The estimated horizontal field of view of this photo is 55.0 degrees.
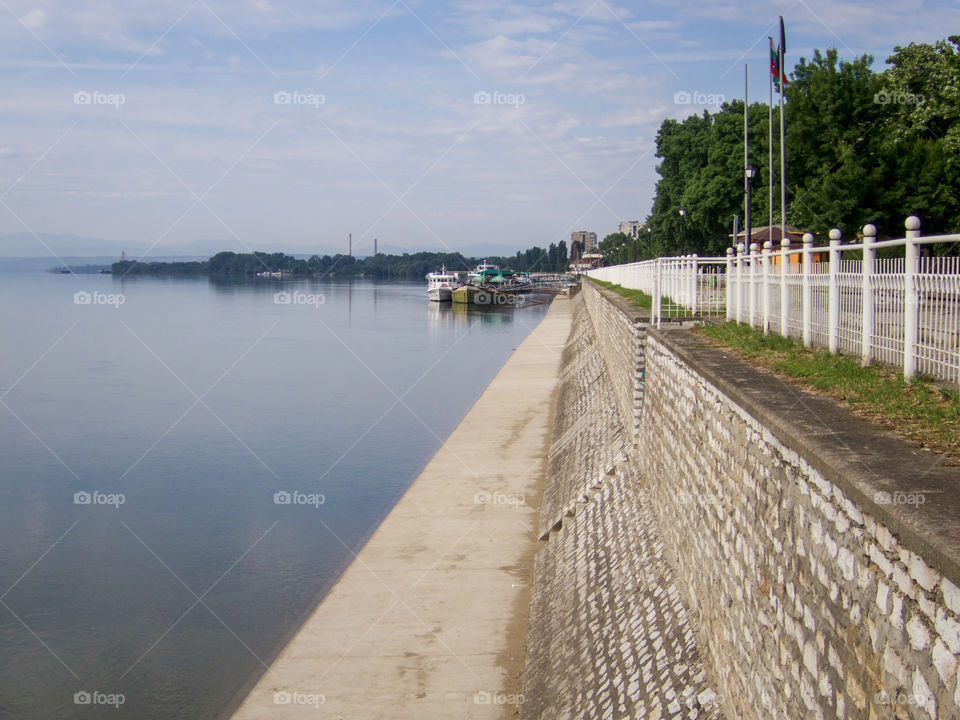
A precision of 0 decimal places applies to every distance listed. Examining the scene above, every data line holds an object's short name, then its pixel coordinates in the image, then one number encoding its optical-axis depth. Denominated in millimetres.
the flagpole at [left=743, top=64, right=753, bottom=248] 35234
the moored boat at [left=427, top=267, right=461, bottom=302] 114562
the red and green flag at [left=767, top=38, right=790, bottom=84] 29905
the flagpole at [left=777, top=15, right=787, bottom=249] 29281
